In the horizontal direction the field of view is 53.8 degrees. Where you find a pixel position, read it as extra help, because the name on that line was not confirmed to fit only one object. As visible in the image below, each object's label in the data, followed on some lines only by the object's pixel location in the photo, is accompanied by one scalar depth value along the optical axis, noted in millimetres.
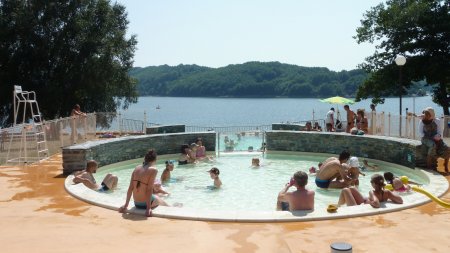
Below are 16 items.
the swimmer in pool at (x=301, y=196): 8109
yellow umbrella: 23094
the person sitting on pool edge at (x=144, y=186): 8086
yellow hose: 5105
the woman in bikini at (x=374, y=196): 8457
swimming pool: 7973
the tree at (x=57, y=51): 26625
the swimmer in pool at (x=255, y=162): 15863
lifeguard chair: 14039
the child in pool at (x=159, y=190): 11143
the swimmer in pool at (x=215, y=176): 12360
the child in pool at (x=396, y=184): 10055
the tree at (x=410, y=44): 28000
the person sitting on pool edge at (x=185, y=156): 16359
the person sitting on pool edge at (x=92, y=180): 10789
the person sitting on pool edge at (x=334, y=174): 11719
